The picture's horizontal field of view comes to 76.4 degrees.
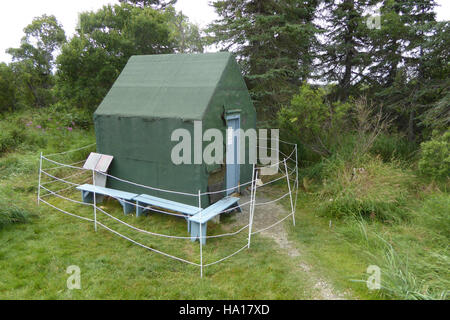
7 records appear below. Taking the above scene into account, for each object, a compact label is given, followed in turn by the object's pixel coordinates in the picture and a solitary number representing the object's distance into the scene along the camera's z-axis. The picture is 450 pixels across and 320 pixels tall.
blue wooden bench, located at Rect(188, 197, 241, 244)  5.79
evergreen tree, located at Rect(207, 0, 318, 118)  10.93
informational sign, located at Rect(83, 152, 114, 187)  7.92
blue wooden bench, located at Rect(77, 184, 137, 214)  7.21
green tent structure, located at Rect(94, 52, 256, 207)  6.78
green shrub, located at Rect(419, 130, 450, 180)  6.88
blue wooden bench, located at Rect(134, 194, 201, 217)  6.36
